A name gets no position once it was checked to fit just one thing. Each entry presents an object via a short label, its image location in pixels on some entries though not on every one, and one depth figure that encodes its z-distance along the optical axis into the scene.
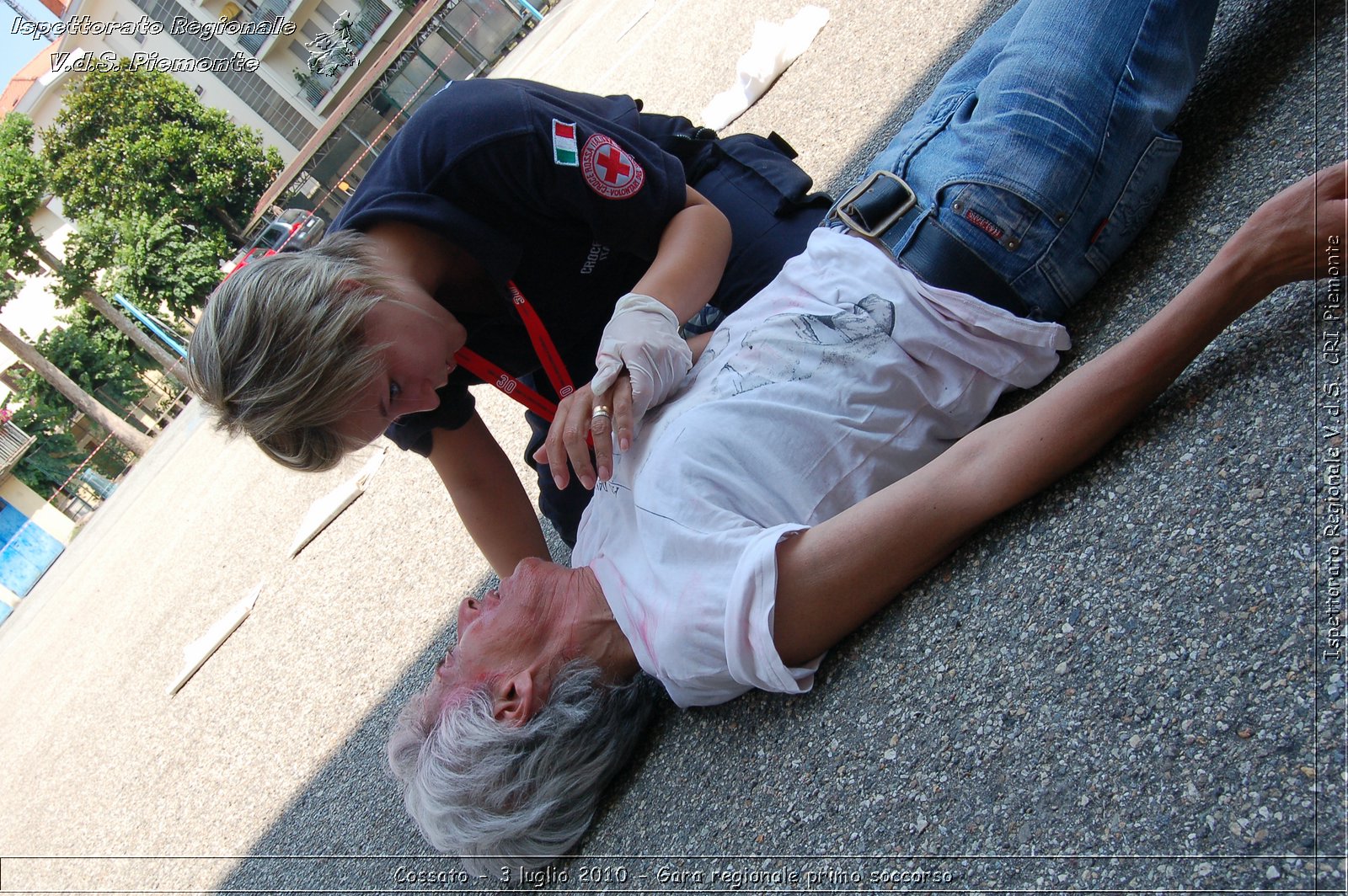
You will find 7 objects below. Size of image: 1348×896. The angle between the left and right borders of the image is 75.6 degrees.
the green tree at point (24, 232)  15.27
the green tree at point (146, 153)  16.50
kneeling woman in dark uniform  1.75
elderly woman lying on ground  1.53
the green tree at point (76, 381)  17.41
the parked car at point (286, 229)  13.23
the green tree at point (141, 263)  16.64
